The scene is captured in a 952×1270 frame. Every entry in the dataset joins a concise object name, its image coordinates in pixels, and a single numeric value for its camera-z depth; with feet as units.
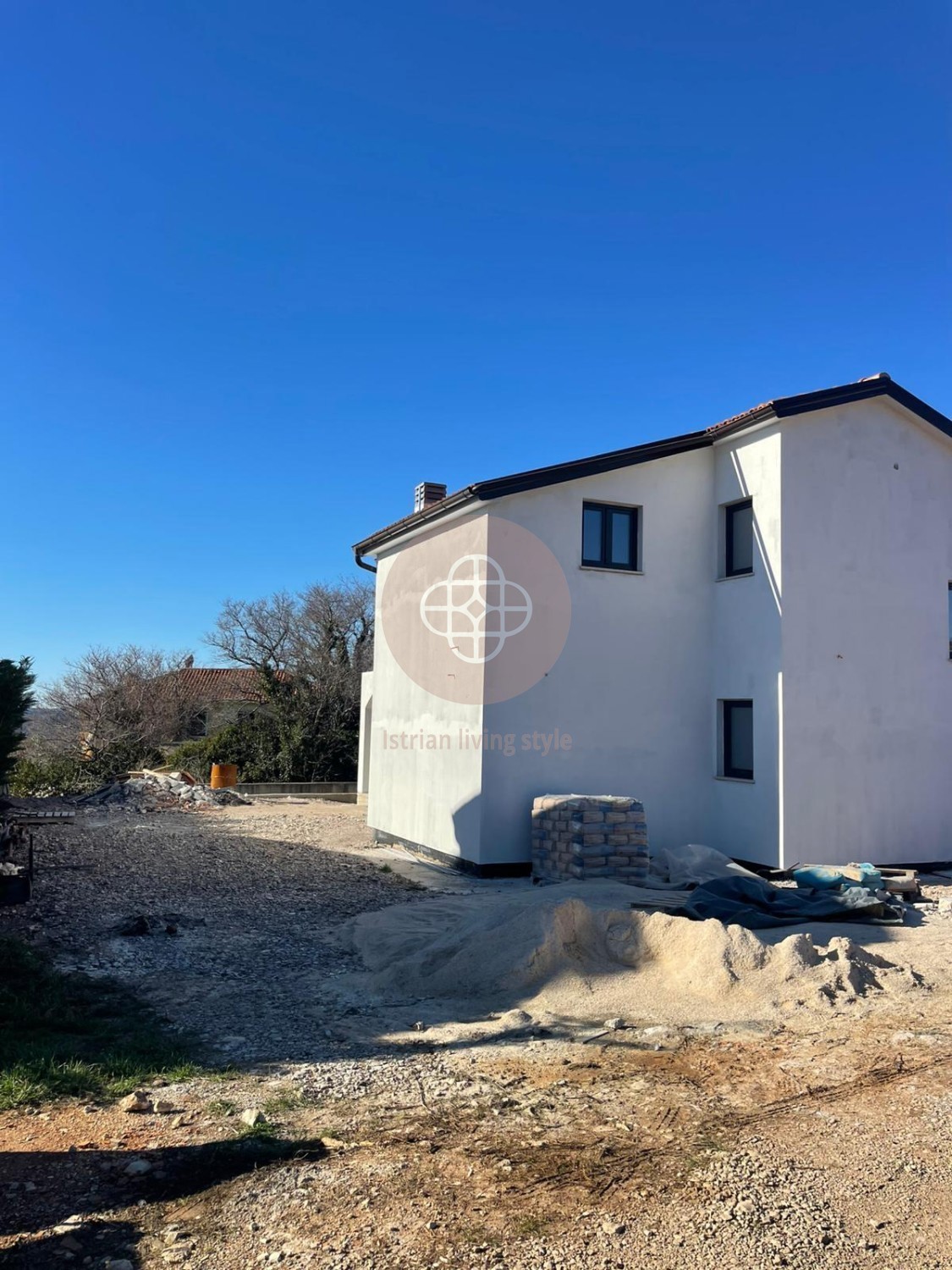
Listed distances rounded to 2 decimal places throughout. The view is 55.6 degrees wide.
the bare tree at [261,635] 108.37
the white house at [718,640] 42.39
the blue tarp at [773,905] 29.48
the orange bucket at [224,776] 84.84
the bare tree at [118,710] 88.94
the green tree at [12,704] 34.88
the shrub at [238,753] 88.84
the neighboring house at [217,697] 98.99
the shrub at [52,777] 78.33
